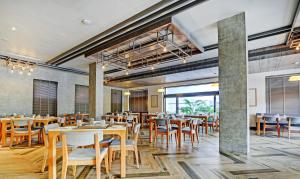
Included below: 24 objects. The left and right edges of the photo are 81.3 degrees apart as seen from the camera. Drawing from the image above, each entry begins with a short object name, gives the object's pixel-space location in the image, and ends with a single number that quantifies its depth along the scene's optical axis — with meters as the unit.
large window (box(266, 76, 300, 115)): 8.23
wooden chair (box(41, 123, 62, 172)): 2.98
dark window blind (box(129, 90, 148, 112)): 13.42
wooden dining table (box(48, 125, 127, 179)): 2.45
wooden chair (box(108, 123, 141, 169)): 3.03
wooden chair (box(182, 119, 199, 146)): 4.97
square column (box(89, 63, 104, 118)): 7.11
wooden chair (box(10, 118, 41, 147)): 4.81
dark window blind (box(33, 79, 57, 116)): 7.85
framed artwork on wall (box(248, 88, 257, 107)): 9.11
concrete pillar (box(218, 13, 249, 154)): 3.82
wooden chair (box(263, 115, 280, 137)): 6.72
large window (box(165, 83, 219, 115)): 10.66
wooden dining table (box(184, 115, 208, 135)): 7.47
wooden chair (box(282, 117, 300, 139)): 6.31
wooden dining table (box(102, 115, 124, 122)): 6.79
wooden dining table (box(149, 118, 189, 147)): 4.86
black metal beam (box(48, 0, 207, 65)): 3.34
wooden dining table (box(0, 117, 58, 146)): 4.96
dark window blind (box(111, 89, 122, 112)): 12.69
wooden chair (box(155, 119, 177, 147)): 4.86
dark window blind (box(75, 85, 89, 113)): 9.58
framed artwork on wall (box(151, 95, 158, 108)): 12.77
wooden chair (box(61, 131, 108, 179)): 2.27
